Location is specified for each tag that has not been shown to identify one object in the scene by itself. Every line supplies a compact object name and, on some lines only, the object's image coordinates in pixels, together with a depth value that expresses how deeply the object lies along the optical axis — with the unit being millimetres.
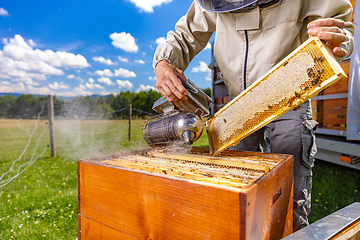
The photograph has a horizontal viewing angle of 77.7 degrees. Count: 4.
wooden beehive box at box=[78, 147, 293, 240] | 779
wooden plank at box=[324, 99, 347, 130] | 3008
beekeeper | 1478
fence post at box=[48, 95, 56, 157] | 5855
